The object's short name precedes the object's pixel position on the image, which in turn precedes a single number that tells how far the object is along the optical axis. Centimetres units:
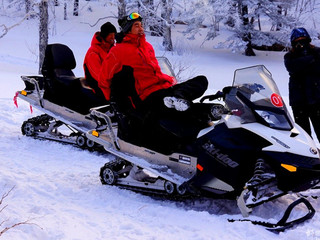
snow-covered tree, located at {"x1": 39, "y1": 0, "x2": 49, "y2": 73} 1675
